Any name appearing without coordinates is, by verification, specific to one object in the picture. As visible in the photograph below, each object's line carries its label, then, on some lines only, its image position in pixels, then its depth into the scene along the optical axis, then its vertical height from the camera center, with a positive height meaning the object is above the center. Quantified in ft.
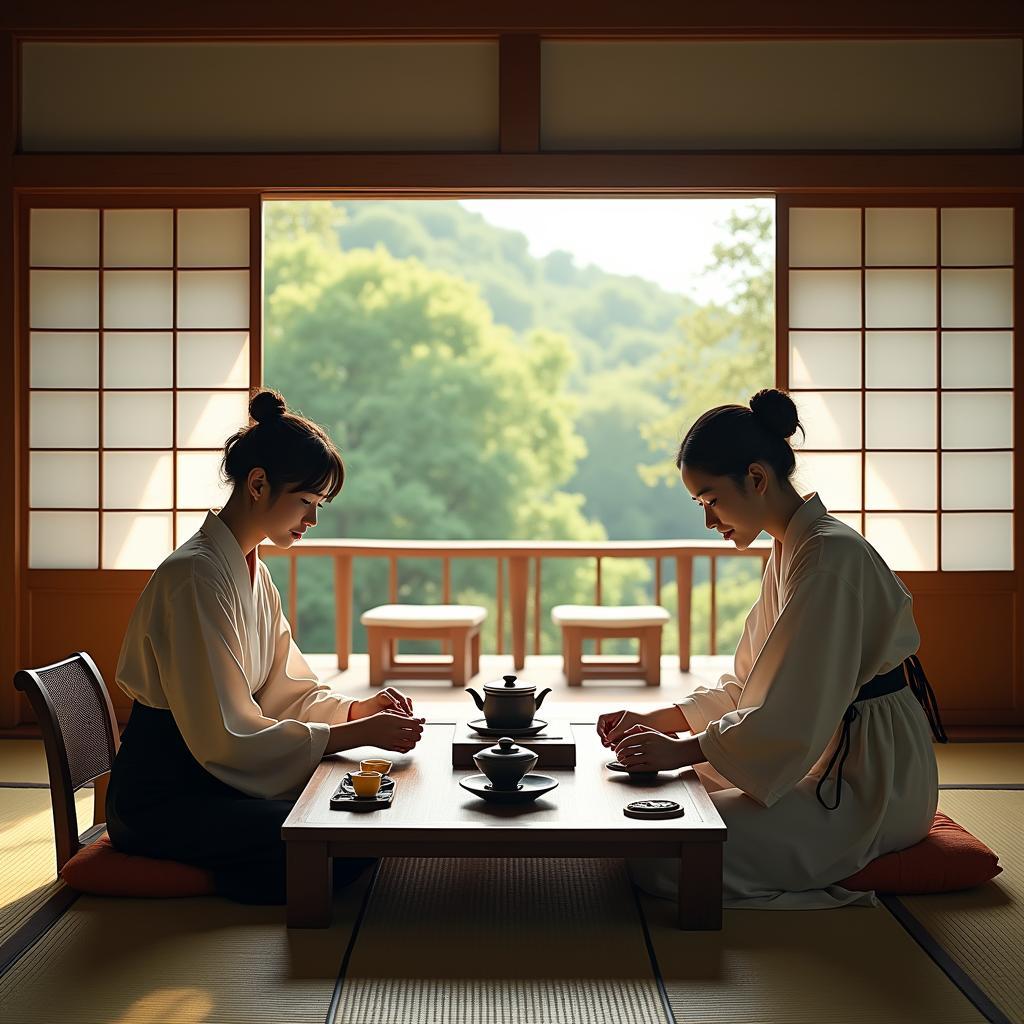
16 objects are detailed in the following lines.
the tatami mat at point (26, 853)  8.27 -2.87
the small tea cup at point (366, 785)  7.72 -1.84
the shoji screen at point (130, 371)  15.83 +1.81
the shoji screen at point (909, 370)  15.76 +1.89
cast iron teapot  8.95 -1.53
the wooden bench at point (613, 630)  18.75 -1.99
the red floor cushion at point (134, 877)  8.32 -2.66
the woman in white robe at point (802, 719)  8.04 -1.47
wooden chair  8.34 -2.16
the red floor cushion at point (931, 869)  8.39 -2.59
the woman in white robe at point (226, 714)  8.22 -1.50
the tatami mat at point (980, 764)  12.53 -2.87
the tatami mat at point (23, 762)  12.54 -2.95
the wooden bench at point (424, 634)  18.60 -2.06
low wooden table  7.30 -2.04
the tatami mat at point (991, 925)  7.03 -2.81
